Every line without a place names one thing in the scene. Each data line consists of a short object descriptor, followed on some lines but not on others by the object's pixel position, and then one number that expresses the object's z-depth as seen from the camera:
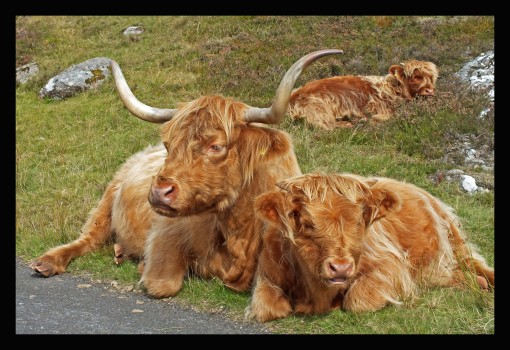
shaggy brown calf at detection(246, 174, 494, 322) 4.61
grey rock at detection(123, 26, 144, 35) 20.32
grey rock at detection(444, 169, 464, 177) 9.05
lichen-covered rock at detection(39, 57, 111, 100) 15.13
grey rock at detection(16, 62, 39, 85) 16.89
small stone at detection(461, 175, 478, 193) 8.68
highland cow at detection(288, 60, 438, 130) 11.94
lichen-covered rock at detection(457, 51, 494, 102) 12.48
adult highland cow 5.22
